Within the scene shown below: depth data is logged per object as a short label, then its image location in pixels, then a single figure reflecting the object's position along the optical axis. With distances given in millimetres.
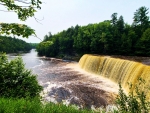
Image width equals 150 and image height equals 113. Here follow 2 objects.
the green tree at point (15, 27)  2678
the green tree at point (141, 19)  32446
